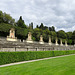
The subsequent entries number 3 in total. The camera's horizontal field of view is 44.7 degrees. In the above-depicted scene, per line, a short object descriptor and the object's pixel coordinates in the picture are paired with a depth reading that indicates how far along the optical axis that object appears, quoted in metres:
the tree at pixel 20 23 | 53.75
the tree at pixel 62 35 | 68.19
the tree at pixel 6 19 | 45.89
